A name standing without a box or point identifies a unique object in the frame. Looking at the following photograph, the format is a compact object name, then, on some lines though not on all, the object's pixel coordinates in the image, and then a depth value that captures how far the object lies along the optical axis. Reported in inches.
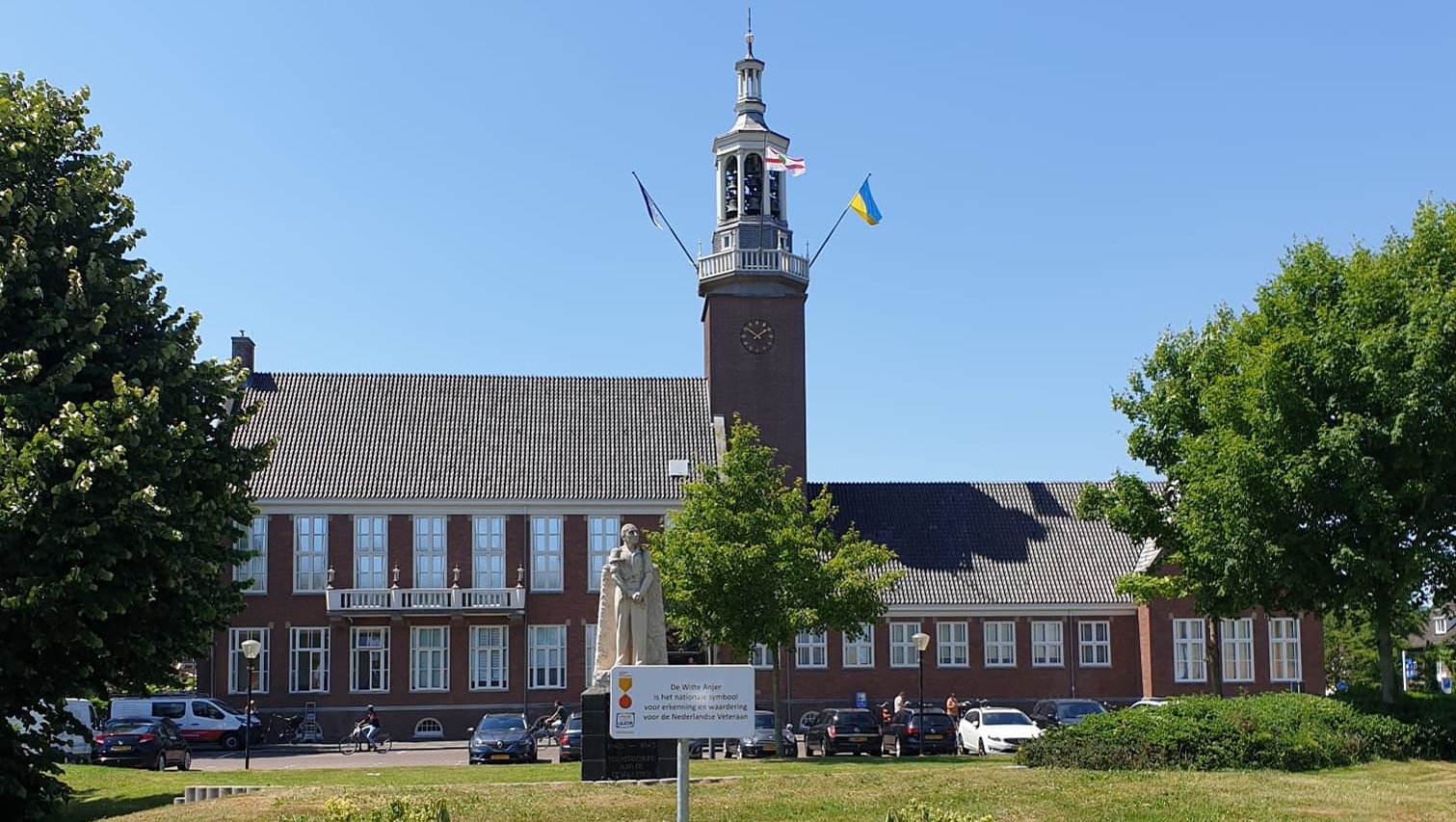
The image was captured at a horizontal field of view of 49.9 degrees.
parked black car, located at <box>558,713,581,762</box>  1503.4
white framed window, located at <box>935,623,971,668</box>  2239.2
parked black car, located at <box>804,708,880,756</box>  1573.6
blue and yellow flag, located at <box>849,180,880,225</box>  2171.5
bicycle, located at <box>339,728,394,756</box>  1903.3
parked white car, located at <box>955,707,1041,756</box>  1587.1
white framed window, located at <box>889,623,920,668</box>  2247.8
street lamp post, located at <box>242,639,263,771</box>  1776.6
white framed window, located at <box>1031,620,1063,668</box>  2242.9
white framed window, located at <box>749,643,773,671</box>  2175.0
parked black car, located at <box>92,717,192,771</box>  1482.5
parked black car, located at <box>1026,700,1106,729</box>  1761.8
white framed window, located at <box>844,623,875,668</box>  2237.9
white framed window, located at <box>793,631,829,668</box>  2234.3
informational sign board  603.8
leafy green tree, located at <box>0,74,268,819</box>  855.7
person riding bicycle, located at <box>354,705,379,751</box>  1907.0
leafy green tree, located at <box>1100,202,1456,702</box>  1249.4
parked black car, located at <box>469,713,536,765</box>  1492.4
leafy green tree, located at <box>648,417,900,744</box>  1646.2
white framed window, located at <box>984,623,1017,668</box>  2239.2
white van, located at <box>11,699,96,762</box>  1503.4
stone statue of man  1029.2
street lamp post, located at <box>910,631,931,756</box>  1817.2
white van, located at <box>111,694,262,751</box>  1939.0
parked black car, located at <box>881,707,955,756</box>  1636.3
